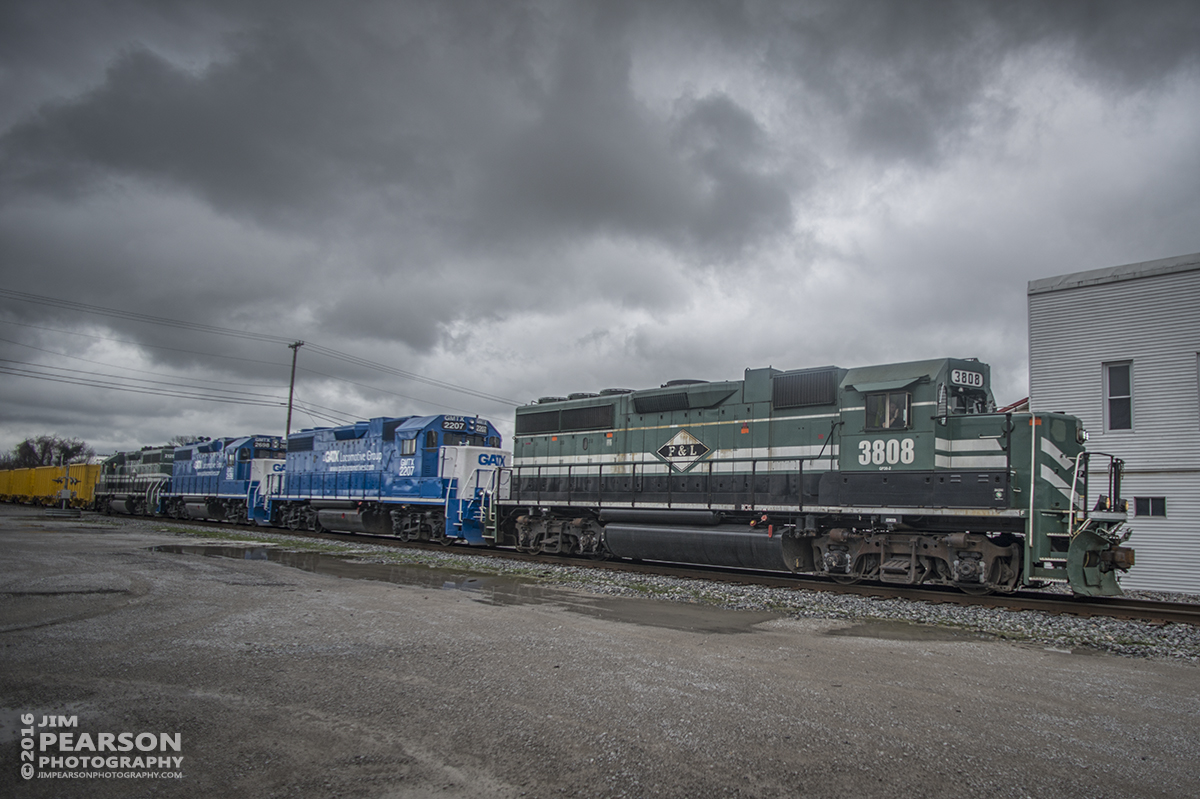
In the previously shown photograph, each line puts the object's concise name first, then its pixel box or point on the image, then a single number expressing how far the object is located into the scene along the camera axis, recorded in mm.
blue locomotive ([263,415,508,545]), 19922
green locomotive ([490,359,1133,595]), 10469
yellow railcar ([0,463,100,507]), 44594
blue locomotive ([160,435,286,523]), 29859
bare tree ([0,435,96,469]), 107738
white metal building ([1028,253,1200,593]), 15047
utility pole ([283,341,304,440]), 42178
